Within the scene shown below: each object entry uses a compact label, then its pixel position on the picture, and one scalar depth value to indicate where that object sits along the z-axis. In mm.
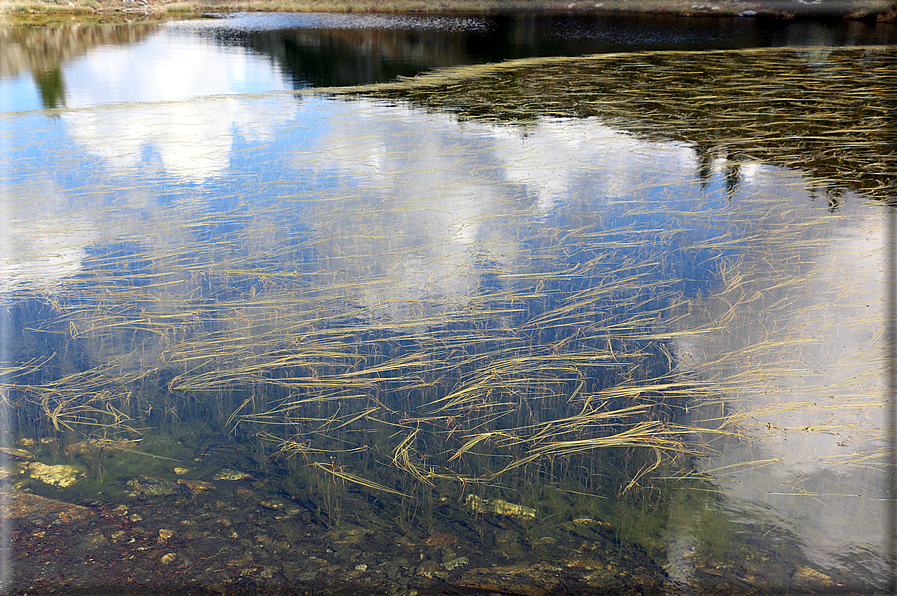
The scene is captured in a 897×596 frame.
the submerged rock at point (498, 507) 2270
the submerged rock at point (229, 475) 2449
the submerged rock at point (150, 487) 2375
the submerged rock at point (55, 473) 2447
